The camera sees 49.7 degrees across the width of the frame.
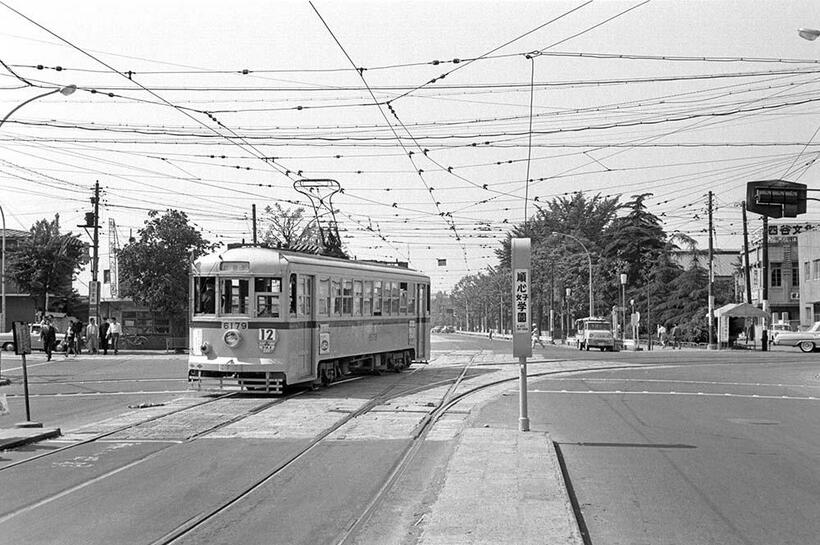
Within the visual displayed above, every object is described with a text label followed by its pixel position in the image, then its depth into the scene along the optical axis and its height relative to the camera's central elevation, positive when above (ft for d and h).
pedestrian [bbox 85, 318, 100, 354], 143.13 -4.80
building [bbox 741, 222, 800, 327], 256.11 +10.13
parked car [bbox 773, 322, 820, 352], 159.63 -6.35
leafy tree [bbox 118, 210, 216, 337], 157.28 +8.04
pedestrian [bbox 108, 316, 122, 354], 143.24 -4.36
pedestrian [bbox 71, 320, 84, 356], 136.77 -4.25
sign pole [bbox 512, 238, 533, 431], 43.47 -0.25
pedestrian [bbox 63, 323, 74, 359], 135.50 -5.13
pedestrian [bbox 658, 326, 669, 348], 208.67 -7.54
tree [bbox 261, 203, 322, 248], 192.62 +18.04
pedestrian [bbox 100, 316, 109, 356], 140.72 -4.67
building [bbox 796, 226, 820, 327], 216.29 +7.20
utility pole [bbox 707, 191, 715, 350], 177.06 -0.75
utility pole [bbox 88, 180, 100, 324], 149.07 +7.92
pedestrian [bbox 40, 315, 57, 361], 123.24 -4.08
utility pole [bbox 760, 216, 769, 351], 165.85 +3.93
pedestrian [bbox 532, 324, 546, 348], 202.55 -7.58
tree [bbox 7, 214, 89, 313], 200.95 +10.12
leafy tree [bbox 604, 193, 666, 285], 270.46 +20.24
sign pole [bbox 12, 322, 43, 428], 48.73 -1.78
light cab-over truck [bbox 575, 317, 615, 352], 173.27 -5.86
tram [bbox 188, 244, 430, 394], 62.80 -1.01
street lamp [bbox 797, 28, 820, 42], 58.70 +18.00
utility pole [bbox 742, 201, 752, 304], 176.60 +8.28
